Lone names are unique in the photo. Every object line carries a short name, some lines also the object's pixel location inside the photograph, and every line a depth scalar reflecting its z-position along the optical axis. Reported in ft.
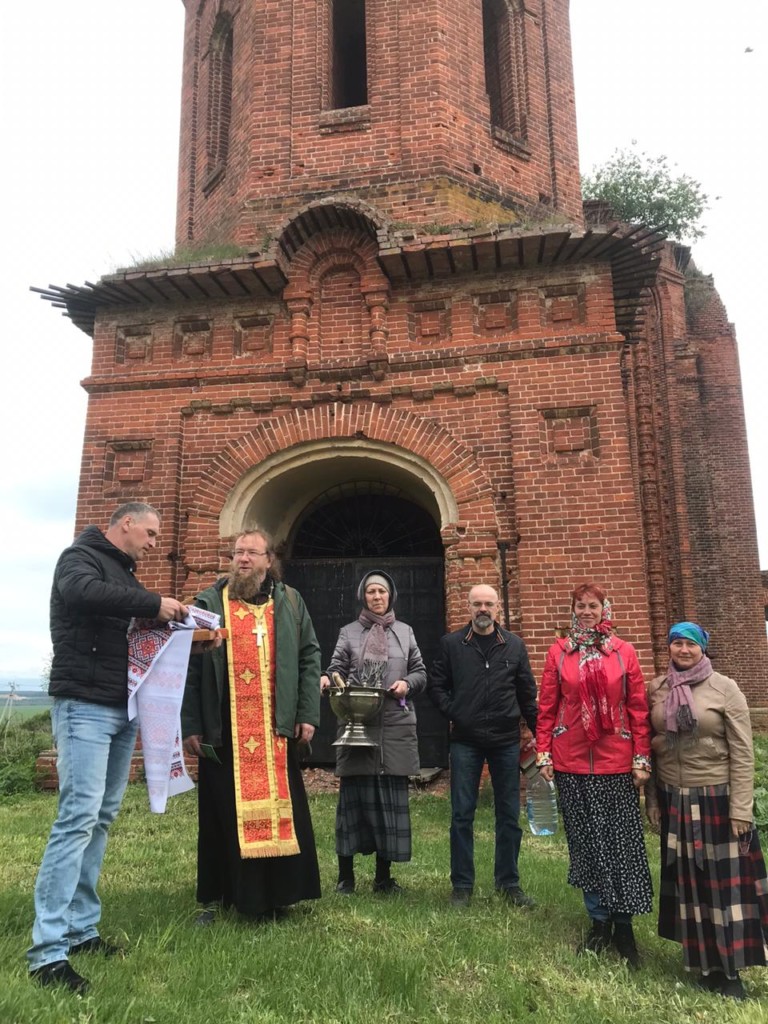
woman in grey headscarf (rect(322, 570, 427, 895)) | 14.51
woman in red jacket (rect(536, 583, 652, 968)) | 11.57
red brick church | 25.85
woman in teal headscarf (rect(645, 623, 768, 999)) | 10.65
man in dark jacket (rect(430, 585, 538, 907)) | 14.21
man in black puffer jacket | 10.02
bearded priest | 12.60
